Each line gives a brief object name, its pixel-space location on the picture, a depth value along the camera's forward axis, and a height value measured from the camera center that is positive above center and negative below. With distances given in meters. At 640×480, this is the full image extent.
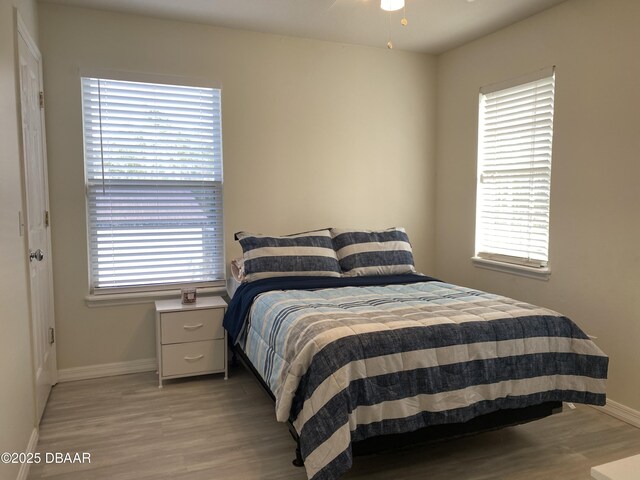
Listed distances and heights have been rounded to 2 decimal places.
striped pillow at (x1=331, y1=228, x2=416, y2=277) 3.62 -0.40
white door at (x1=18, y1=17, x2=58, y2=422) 2.61 -0.12
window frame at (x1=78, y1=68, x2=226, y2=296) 3.41 -0.56
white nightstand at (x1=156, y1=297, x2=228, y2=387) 3.30 -0.97
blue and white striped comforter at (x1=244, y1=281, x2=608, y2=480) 1.98 -0.75
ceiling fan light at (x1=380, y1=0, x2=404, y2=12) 3.06 +1.24
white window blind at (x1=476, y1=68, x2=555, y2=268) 3.39 +0.23
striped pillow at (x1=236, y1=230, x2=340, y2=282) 3.38 -0.40
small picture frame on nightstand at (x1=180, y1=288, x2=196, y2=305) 3.46 -0.69
